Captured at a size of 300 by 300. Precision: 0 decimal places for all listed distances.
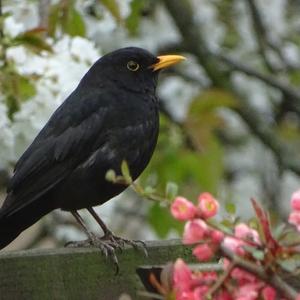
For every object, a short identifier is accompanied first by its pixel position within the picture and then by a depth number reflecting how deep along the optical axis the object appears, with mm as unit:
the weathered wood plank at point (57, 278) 4809
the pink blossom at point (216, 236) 3152
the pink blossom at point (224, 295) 3164
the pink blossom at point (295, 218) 3230
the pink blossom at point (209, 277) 3209
